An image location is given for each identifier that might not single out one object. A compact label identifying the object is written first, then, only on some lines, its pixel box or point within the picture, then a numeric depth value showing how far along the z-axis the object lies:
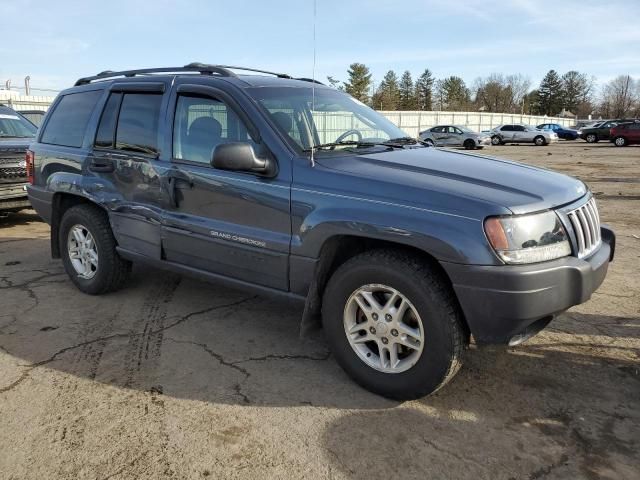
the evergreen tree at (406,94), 89.70
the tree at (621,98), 98.46
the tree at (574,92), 103.38
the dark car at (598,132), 37.94
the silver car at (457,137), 31.41
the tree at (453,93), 92.57
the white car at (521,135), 37.28
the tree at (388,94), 67.81
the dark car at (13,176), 7.49
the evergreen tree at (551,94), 103.81
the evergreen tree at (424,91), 95.19
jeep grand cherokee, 2.72
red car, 32.84
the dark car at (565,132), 45.83
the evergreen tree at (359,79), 69.00
